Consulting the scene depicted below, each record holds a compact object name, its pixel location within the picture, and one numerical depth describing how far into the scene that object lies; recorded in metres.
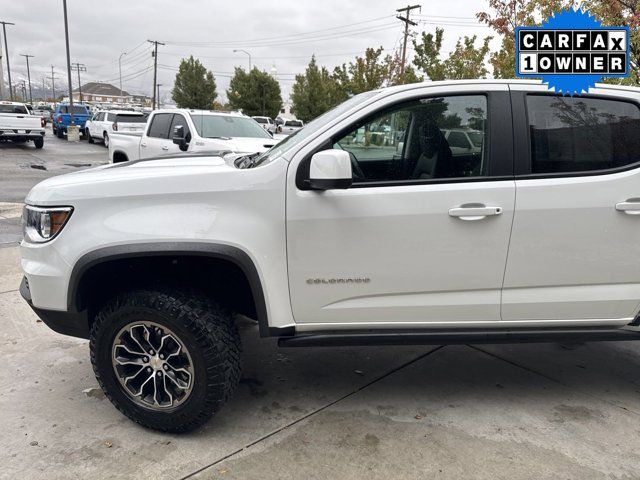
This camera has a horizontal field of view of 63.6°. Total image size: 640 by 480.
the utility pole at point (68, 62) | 26.86
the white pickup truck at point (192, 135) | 8.39
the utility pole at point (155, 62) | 52.28
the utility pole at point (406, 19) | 34.53
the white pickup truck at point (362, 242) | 2.68
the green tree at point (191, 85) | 44.38
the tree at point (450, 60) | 17.91
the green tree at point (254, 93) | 41.38
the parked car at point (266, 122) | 33.28
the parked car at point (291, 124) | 34.76
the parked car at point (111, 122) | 22.73
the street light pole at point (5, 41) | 58.32
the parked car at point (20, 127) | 20.12
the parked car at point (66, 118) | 30.50
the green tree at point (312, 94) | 38.25
